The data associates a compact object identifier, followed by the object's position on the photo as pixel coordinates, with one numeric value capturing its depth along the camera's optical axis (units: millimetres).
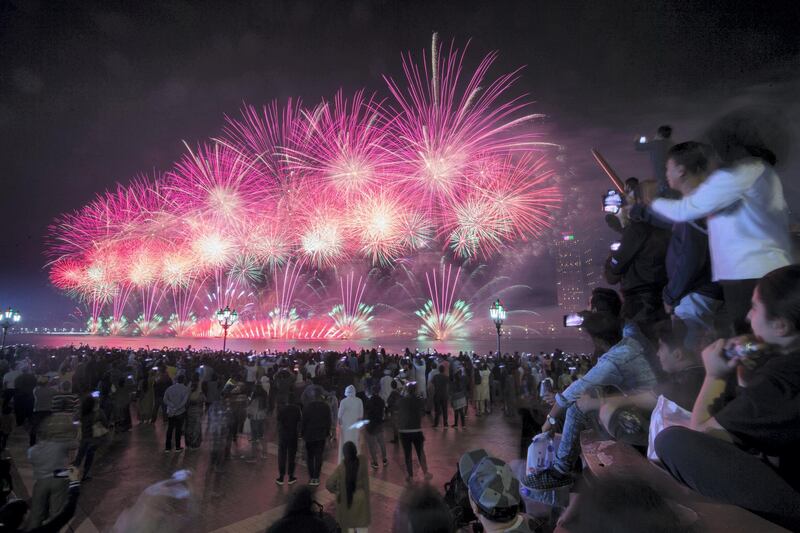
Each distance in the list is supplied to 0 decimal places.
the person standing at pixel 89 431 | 7441
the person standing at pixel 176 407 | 9484
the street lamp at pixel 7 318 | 23094
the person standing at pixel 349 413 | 7234
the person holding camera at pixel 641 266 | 3162
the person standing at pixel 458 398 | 12492
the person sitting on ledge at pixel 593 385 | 2566
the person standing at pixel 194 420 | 9969
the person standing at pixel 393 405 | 10317
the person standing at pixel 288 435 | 7961
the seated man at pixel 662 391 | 1997
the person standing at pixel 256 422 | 9586
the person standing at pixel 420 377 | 13484
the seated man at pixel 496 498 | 1975
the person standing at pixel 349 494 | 4922
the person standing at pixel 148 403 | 12662
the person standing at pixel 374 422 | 8812
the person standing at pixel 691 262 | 2512
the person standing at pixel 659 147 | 3156
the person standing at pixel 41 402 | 9070
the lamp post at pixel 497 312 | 17109
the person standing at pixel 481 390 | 14680
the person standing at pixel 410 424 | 8188
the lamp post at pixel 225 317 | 22573
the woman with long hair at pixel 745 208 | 2238
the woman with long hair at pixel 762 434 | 1028
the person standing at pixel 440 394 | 12672
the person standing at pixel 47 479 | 4059
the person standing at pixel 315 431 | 7746
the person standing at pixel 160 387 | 11696
